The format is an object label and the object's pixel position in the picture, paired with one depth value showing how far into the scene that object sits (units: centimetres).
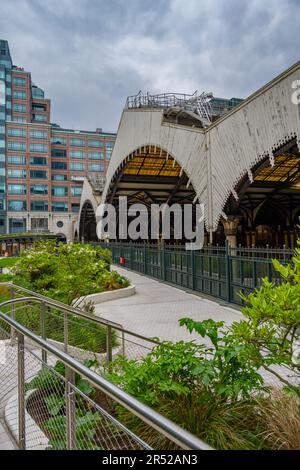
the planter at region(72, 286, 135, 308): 1380
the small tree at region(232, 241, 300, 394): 321
